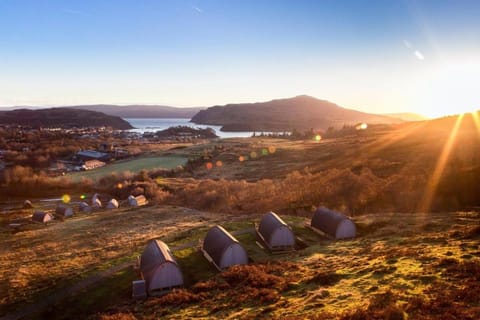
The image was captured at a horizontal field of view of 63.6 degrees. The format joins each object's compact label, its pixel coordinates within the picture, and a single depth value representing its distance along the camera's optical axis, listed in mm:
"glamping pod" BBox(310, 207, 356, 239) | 49250
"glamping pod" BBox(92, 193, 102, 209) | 97344
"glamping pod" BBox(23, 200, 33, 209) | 102375
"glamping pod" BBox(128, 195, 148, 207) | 99275
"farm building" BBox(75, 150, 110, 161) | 192488
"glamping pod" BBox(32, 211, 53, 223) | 81500
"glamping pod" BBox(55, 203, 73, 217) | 86562
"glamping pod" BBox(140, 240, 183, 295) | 36494
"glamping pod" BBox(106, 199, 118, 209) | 95200
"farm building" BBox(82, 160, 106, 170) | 171750
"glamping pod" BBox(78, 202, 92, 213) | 94000
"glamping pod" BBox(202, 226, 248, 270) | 40594
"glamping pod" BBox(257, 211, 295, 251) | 46438
